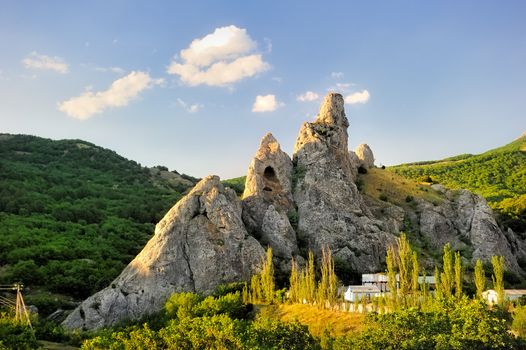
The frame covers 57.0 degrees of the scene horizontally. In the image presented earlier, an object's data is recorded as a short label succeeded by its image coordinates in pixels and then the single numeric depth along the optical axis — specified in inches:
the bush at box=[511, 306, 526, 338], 1752.0
